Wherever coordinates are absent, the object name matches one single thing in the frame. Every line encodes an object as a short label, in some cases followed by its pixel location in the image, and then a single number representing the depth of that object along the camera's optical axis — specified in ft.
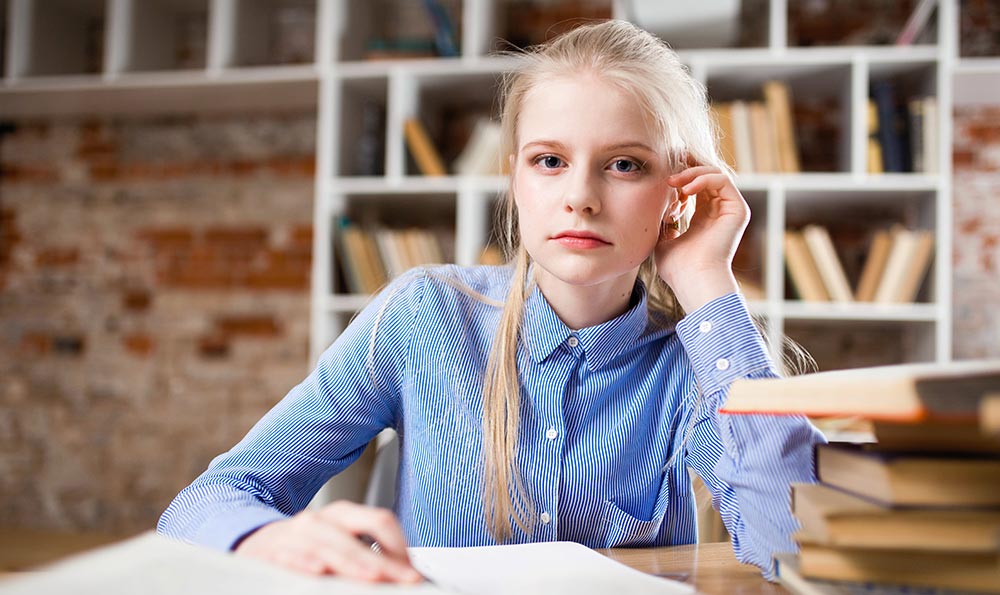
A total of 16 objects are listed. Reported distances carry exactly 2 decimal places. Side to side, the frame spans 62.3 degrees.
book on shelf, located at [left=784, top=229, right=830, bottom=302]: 8.39
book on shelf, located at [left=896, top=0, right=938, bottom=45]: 8.19
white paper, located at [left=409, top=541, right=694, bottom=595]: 2.14
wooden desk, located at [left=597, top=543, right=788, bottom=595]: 2.45
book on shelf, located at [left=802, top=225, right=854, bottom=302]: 8.32
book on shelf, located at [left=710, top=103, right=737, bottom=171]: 8.38
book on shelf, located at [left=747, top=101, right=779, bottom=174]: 8.49
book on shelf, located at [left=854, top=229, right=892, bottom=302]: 8.30
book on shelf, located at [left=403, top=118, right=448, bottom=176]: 8.98
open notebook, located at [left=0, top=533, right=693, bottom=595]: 1.81
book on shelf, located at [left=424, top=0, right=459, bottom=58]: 9.13
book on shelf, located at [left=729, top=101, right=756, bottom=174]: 8.45
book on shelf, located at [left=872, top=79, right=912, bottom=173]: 8.31
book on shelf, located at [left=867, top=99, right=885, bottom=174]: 8.35
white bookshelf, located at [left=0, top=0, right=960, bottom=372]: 8.25
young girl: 3.23
